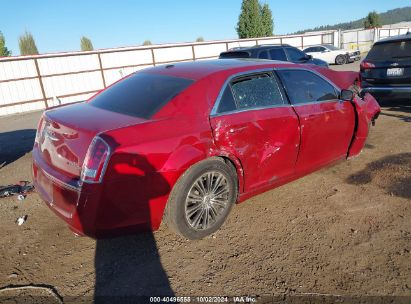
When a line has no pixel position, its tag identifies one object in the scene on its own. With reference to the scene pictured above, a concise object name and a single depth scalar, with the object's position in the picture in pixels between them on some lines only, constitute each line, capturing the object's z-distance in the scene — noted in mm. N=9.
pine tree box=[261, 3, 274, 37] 40894
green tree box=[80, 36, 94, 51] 35656
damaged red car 2711
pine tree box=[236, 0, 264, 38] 38188
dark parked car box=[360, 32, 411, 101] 7051
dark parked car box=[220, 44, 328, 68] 10413
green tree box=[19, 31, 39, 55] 26672
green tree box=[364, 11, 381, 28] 61906
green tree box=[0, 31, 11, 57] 25844
